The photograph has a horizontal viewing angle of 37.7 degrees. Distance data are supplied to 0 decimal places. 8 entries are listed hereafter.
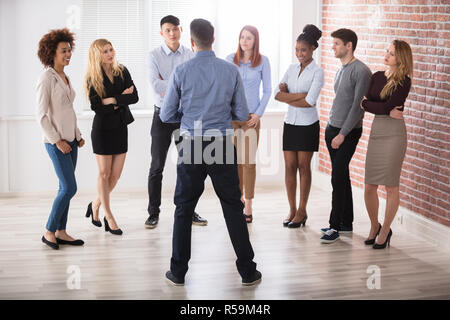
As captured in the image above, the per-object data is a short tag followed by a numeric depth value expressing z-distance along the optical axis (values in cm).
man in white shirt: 543
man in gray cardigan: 502
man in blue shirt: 398
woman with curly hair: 469
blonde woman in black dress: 499
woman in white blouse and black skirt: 528
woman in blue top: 549
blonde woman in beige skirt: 474
